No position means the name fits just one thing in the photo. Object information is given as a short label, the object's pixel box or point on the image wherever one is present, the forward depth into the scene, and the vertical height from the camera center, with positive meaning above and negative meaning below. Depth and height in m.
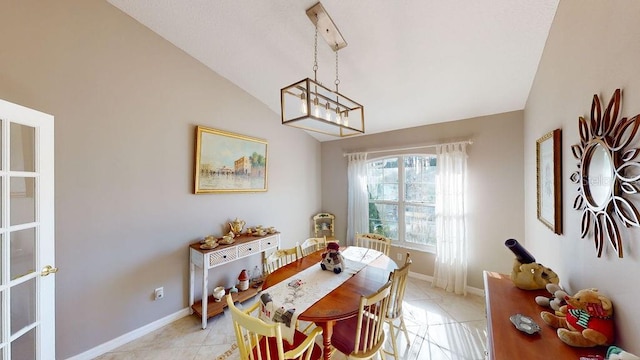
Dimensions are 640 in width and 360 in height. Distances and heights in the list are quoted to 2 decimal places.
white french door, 1.22 -0.33
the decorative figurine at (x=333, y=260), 1.88 -0.73
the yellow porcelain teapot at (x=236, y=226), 2.78 -0.60
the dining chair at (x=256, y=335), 0.99 -0.80
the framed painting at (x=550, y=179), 1.42 -0.01
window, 3.24 -0.32
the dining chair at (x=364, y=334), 1.28 -1.08
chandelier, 1.46 +1.23
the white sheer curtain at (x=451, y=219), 2.83 -0.56
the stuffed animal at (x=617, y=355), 0.65 -0.58
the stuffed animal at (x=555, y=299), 1.08 -0.65
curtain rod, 2.82 +0.48
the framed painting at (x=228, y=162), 2.52 +0.24
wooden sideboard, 0.84 -0.71
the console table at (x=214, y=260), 2.24 -0.89
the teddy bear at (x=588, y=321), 0.83 -0.58
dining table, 1.31 -0.83
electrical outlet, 2.20 -1.17
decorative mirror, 0.75 +0.02
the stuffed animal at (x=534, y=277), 1.32 -0.62
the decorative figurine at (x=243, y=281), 2.72 -1.30
